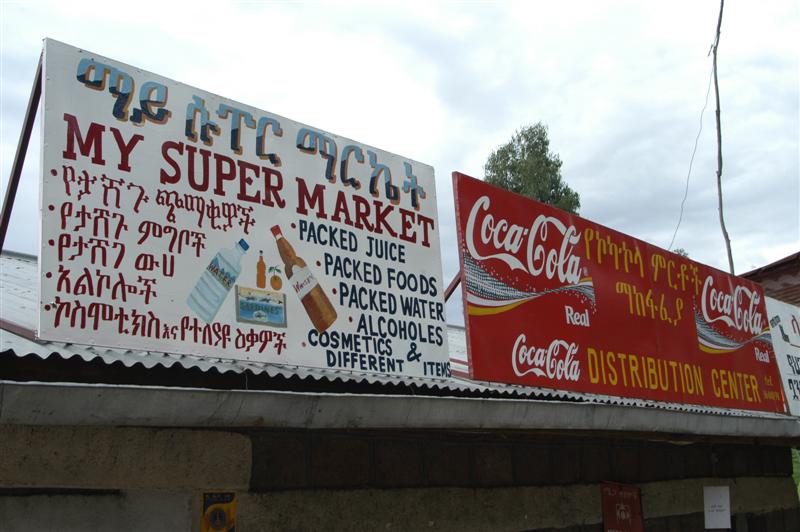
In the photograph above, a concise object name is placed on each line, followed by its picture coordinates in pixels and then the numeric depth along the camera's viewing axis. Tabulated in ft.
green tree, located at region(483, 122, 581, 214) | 101.50
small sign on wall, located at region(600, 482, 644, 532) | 23.57
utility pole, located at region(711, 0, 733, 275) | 58.61
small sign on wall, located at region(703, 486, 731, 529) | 26.96
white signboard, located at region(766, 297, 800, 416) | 30.66
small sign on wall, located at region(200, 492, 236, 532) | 14.66
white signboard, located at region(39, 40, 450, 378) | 13.21
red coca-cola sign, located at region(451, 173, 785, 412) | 19.67
